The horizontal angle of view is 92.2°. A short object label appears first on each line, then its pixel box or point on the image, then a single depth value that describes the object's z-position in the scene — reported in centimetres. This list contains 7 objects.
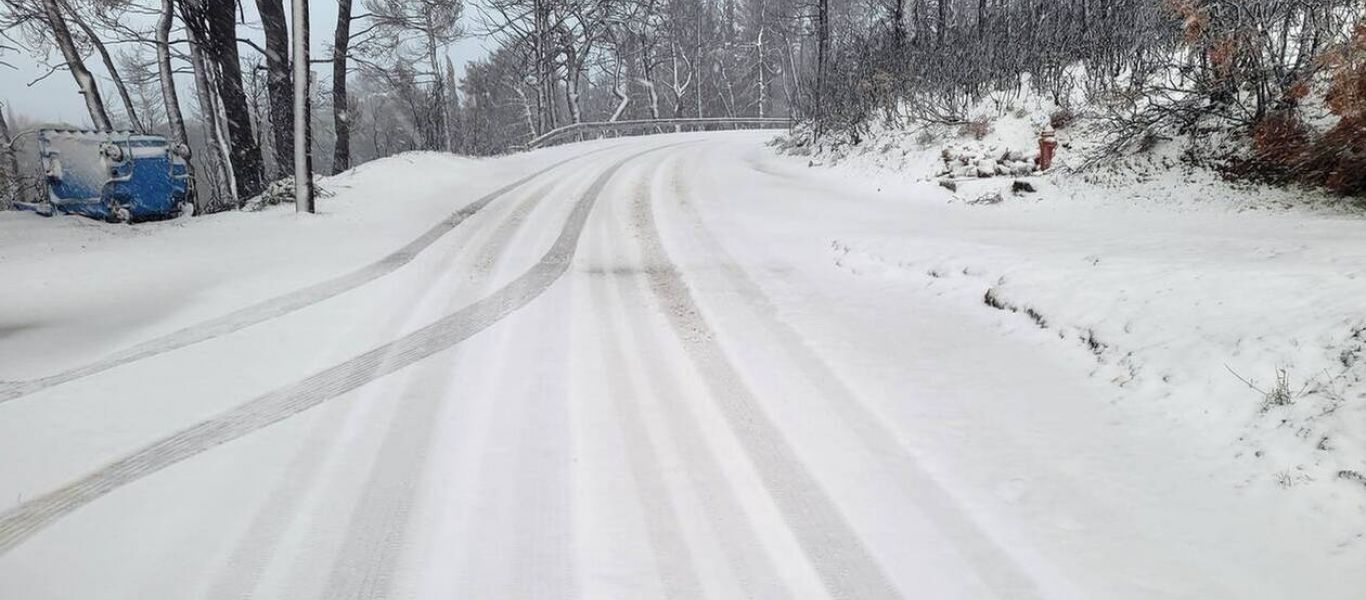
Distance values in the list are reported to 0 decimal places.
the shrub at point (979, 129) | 1107
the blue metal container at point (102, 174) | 886
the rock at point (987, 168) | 1005
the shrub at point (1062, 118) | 1005
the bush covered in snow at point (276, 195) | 1073
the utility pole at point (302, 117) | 923
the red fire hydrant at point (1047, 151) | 950
